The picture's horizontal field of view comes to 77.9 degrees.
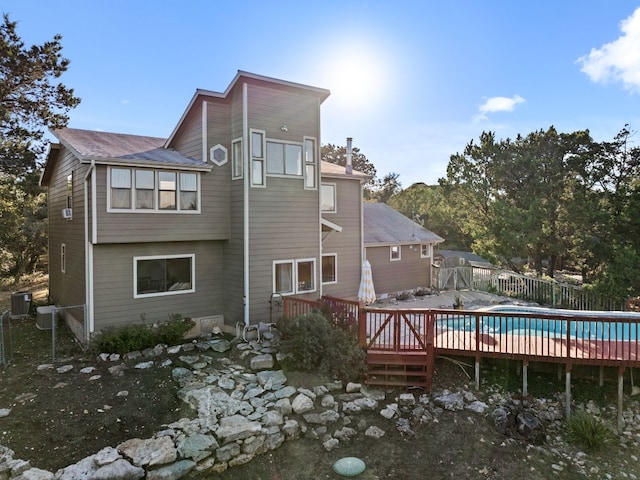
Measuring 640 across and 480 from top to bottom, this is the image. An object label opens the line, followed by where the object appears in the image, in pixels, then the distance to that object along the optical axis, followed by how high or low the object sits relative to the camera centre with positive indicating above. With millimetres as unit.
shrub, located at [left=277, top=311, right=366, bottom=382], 9148 -2740
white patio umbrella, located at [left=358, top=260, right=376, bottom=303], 15258 -2082
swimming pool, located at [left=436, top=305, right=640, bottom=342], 8992 -2539
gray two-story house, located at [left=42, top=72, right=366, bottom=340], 10672 +676
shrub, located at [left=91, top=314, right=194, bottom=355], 10203 -2720
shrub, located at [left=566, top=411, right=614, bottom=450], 7453 -3851
